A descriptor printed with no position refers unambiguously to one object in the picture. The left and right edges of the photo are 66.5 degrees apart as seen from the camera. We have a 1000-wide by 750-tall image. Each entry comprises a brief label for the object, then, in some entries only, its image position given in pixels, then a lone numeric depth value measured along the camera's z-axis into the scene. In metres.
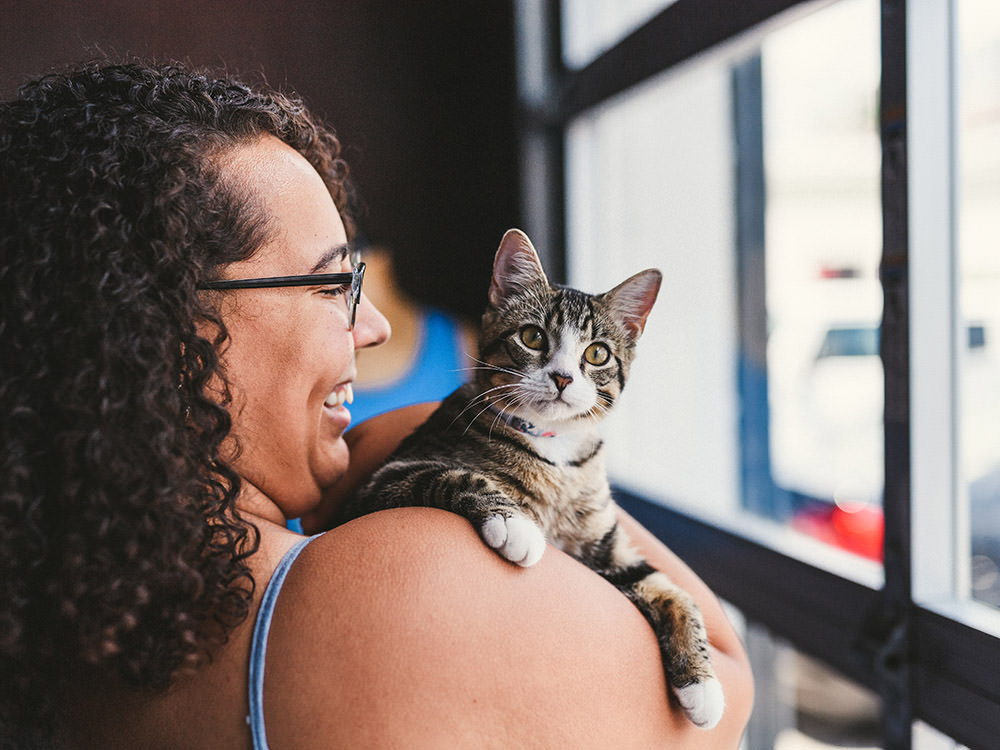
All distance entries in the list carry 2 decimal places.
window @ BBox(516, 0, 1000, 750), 1.19
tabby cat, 0.96
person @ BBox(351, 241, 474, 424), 2.55
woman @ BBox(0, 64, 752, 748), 0.69
